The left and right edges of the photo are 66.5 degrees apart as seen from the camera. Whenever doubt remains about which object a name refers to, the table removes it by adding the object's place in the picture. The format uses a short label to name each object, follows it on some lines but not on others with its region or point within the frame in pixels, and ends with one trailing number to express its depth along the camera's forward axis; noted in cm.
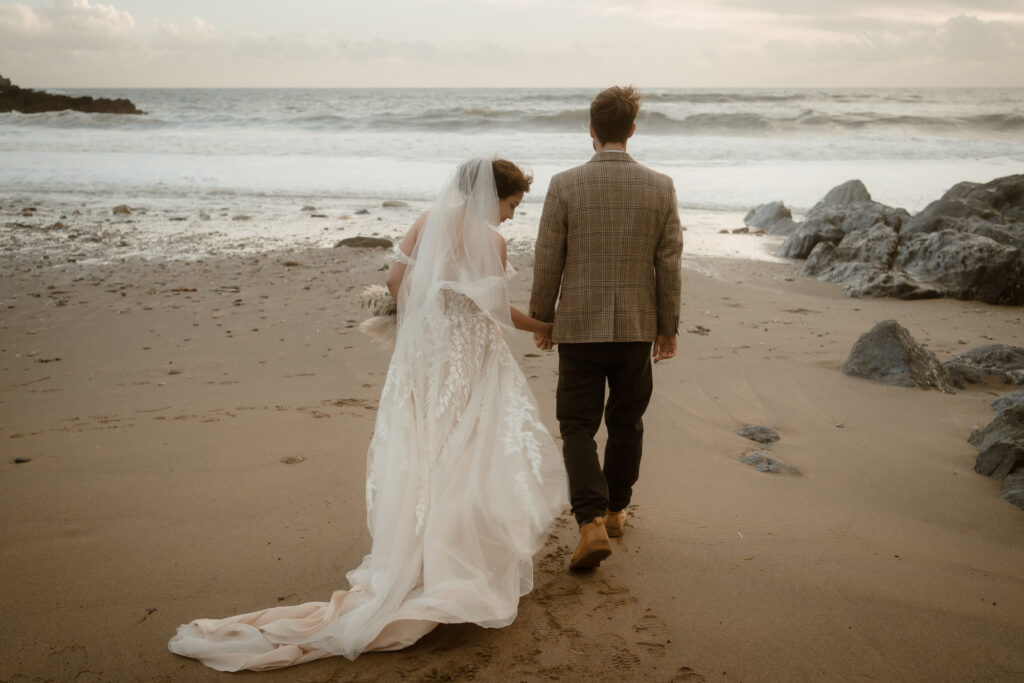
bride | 281
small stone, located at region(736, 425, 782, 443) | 490
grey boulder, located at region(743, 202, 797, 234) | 1256
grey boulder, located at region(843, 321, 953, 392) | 564
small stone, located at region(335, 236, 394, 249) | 1067
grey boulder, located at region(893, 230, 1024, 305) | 827
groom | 332
